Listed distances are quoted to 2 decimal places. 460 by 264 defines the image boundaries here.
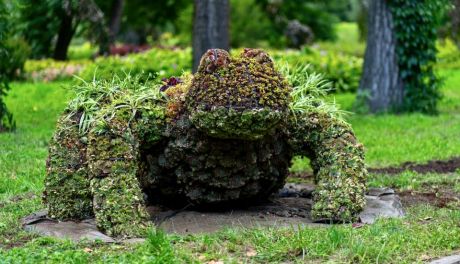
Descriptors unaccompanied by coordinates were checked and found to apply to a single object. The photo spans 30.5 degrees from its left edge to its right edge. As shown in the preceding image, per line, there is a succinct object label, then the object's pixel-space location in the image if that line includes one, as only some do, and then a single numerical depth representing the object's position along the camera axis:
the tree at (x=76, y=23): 16.77
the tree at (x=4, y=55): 11.52
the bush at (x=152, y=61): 18.59
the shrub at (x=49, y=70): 19.59
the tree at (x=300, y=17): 31.67
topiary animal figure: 5.97
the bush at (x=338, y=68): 18.69
